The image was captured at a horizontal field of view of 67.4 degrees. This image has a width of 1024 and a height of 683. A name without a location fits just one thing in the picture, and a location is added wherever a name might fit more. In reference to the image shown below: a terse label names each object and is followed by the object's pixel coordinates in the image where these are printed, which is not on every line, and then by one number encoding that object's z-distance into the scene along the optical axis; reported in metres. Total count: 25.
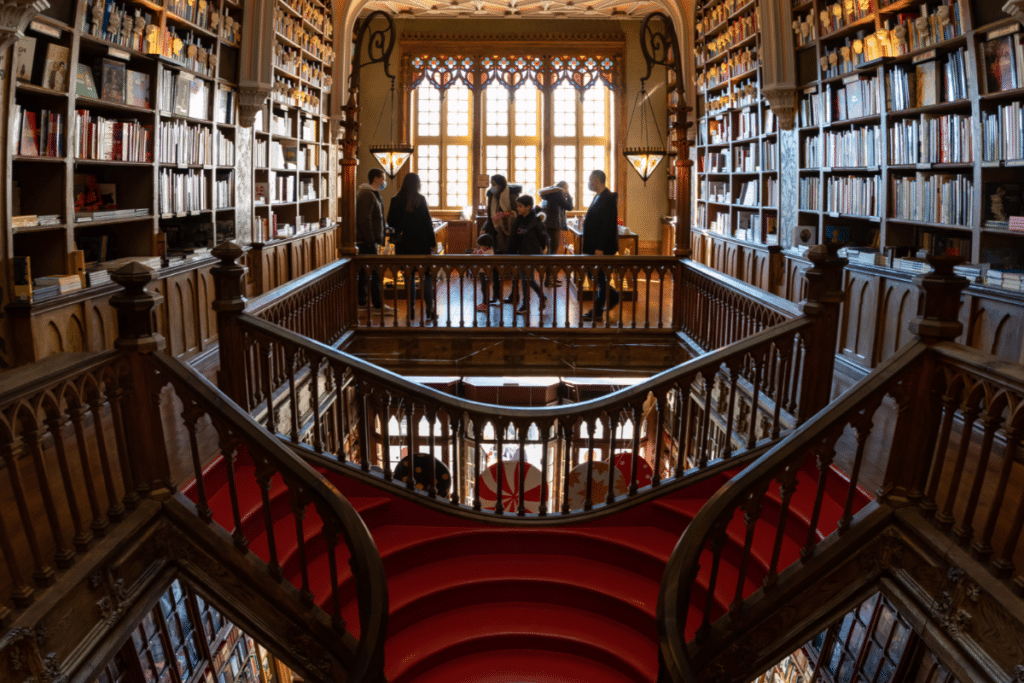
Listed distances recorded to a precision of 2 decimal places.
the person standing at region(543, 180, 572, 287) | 8.23
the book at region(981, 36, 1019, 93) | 4.42
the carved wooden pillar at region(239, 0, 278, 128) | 7.24
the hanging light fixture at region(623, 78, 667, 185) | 7.70
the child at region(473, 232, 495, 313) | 8.09
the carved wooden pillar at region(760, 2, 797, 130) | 7.50
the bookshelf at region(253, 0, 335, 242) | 8.37
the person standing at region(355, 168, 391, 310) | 7.40
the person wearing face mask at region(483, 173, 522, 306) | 8.05
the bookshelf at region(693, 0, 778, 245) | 8.62
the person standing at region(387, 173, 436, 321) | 7.28
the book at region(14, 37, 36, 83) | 4.11
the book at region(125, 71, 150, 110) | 5.28
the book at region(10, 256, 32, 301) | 3.97
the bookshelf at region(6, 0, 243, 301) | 4.41
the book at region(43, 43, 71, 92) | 4.39
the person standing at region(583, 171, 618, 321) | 7.13
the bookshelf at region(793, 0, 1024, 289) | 4.61
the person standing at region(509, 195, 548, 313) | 7.62
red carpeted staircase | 3.55
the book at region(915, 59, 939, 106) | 5.21
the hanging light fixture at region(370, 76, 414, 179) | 7.95
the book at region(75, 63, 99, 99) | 4.74
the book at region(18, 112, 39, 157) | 4.21
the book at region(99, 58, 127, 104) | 5.02
